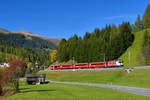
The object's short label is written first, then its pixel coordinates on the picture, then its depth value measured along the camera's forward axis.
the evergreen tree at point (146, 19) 147.75
